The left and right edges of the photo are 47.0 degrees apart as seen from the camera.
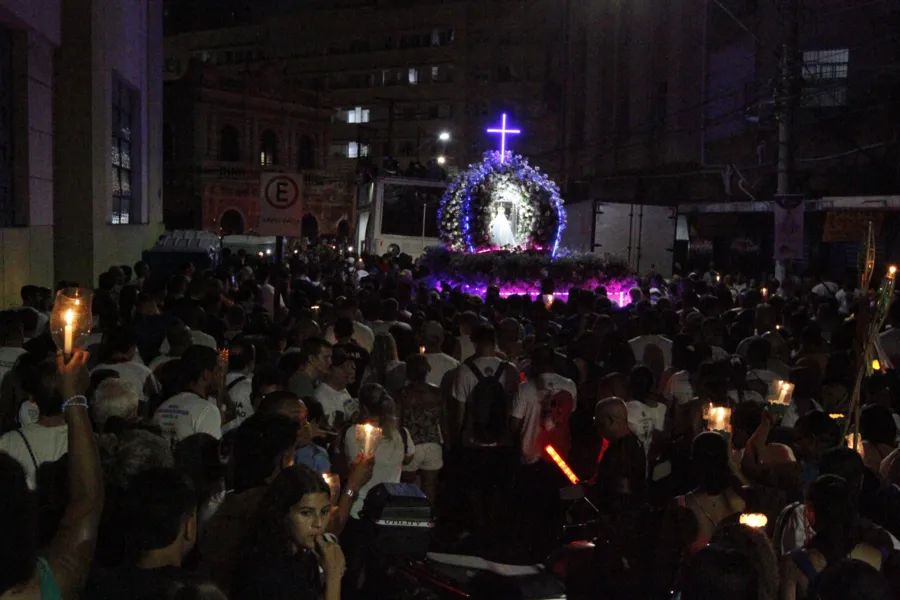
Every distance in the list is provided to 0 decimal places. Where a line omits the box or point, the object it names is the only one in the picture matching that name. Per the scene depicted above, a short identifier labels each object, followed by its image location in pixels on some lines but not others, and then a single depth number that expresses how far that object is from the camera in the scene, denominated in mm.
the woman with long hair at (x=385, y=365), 8617
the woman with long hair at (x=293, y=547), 3570
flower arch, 23656
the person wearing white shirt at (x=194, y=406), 5855
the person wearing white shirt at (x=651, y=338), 9891
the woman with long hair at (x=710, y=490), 4820
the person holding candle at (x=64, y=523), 2742
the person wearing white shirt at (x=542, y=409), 8047
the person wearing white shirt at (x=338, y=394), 7164
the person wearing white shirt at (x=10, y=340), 7727
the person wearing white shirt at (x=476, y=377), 8232
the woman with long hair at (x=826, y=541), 4051
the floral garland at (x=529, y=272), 19219
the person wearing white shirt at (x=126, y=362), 7125
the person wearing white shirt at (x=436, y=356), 8914
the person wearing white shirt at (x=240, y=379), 6918
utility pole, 17984
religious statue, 23641
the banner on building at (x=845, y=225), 20719
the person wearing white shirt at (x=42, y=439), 5160
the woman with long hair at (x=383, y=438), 6477
